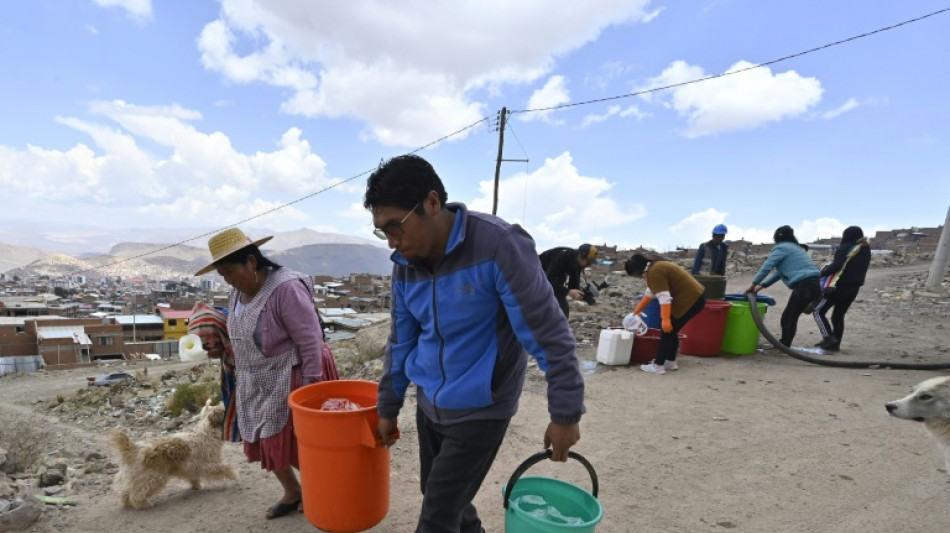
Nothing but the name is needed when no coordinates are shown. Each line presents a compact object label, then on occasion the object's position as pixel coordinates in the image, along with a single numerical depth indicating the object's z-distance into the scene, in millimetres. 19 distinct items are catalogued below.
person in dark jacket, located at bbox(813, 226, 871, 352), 5902
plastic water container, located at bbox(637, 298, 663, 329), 6023
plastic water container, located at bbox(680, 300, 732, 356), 5930
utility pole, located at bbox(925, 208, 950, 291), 10945
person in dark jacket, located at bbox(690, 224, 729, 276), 7507
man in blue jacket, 1417
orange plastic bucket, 1975
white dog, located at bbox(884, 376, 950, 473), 2709
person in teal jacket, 5797
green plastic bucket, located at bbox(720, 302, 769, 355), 6129
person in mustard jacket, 5133
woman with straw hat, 2359
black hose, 5449
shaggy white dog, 2930
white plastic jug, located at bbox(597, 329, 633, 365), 5711
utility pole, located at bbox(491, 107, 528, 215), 14414
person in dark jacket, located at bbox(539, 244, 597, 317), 5797
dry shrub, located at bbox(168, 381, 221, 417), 7047
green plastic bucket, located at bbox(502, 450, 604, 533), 1366
